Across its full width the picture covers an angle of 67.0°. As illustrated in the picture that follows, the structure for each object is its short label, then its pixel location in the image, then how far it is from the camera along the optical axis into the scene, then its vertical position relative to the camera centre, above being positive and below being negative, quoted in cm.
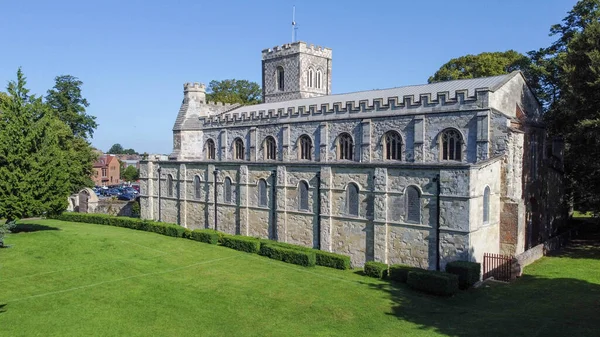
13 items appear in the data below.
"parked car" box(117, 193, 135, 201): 6272 -542
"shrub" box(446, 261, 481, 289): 2188 -550
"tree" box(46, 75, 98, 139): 5647 +677
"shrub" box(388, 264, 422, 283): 2333 -590
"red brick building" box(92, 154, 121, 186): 9525 -263
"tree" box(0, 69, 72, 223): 3094 -22
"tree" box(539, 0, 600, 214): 2620 +328
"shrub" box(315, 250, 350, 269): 2642 -597
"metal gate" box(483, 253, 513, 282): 2325 -564
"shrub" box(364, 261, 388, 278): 2430 -598
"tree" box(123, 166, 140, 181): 10431 -350
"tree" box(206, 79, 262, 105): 7338 +1142
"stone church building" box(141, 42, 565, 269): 2480 -119
